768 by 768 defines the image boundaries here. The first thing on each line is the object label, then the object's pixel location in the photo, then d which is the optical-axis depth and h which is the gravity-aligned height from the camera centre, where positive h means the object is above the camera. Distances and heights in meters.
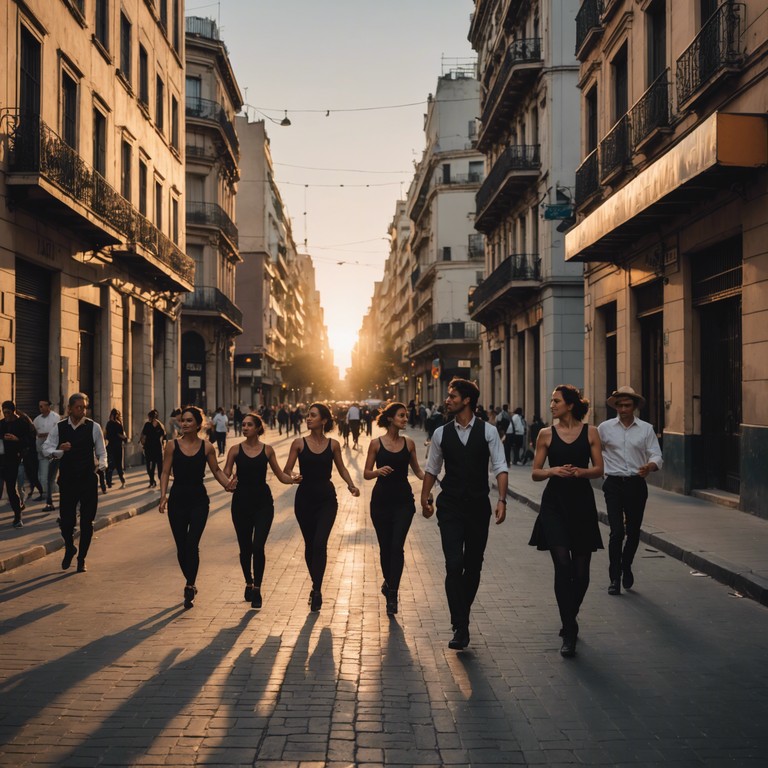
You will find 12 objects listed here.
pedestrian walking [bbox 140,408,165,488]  18.77 -0.90
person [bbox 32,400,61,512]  14.95 -0.77
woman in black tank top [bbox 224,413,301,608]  8.05 -0.86
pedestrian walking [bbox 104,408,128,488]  18.55 -0.94
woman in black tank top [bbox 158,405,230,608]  8.17 -0.77
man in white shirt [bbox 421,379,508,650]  6.61 -0.66
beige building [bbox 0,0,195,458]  16.48 +3.96
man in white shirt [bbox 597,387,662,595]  8.71 -0.70
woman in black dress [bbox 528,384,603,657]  6.51 -0.69
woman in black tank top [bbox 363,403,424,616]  7.75 -0.78
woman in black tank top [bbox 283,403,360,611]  7.99 -0.80
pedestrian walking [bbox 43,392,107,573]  9.79 -0.72
